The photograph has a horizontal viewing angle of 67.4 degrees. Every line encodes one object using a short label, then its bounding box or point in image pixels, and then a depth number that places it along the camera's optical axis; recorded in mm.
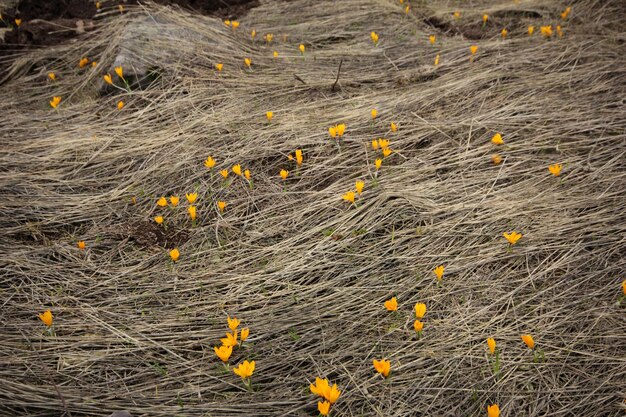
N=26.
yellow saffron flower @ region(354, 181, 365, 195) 2768
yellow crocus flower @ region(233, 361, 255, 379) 1906
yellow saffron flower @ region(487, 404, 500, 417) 1730
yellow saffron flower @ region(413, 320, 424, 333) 2049
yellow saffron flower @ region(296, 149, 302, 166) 3080
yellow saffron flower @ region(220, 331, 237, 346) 2035
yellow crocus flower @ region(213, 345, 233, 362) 1981
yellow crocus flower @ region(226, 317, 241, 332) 2104
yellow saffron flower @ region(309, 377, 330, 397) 1804
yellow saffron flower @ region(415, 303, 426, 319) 2106
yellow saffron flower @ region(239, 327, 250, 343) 2049
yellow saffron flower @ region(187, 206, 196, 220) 2785
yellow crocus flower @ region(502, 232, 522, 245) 2400
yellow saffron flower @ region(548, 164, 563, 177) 2834
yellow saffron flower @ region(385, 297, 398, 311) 2150
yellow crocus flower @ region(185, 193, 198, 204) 2855
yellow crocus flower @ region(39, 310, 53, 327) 2174
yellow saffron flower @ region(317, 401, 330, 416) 1746
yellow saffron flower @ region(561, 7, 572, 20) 4746
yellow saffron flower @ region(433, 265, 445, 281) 2266
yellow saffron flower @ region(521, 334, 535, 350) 1983
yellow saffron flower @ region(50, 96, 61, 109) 3918
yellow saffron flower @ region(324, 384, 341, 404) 1791
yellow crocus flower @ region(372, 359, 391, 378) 1921
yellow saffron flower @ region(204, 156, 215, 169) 3059
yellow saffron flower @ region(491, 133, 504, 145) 3121
